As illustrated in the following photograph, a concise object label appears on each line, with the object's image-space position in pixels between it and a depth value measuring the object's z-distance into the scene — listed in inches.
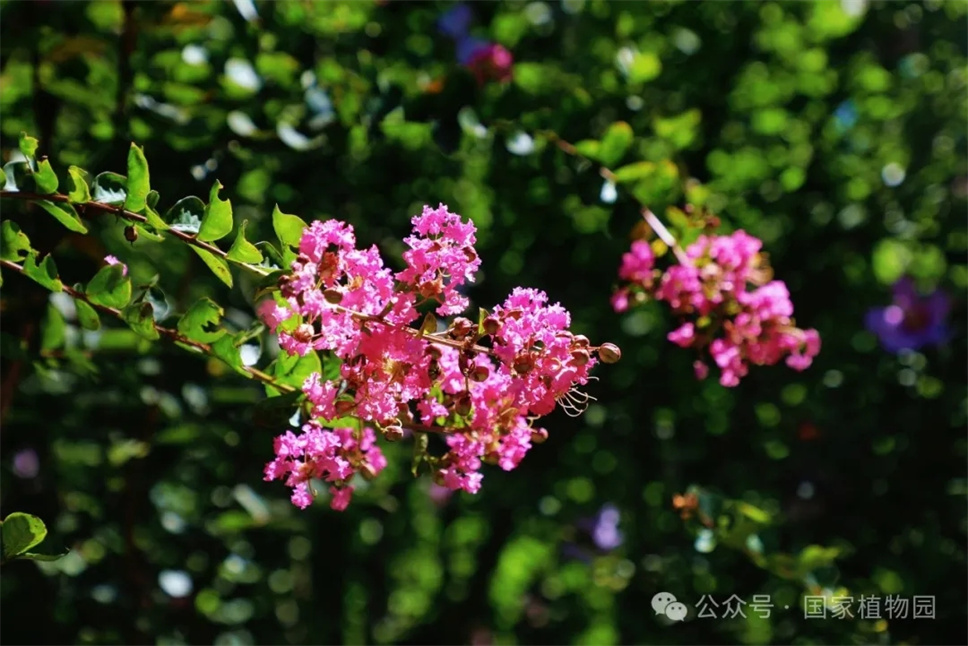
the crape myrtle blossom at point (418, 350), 29.3
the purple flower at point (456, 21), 71.7
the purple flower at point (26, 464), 69.6
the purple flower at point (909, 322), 73.7
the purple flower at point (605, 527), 77.7
